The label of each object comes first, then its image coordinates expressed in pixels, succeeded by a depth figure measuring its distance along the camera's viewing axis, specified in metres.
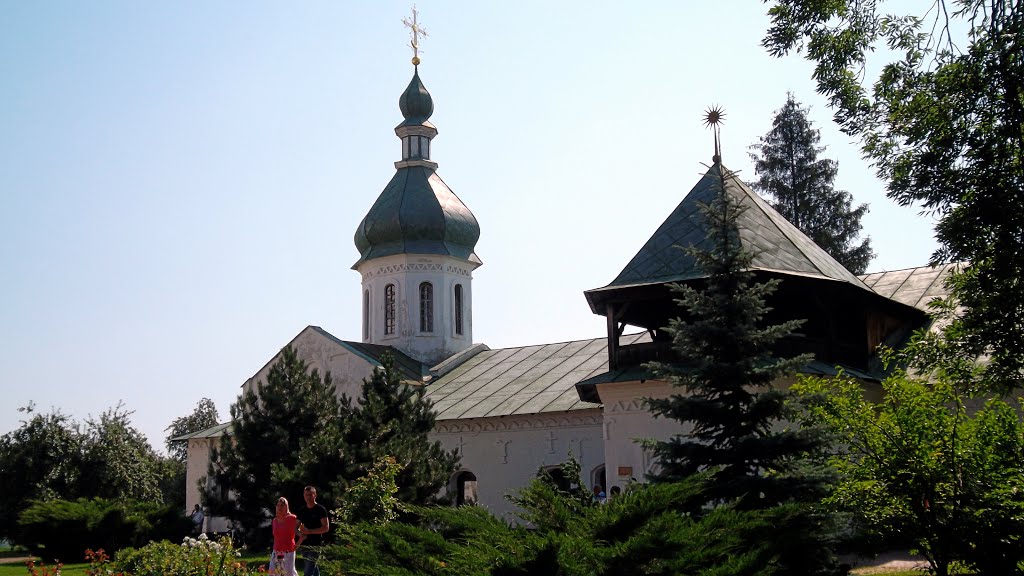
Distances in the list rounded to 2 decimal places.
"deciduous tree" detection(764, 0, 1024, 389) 9.38
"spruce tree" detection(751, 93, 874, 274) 31.73
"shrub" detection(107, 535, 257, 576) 10.20
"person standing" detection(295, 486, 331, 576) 11.52
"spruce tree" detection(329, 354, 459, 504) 16.09
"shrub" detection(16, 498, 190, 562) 21.16
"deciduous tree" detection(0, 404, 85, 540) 28.70
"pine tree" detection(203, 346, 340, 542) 19.66
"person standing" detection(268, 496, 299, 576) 11.01
